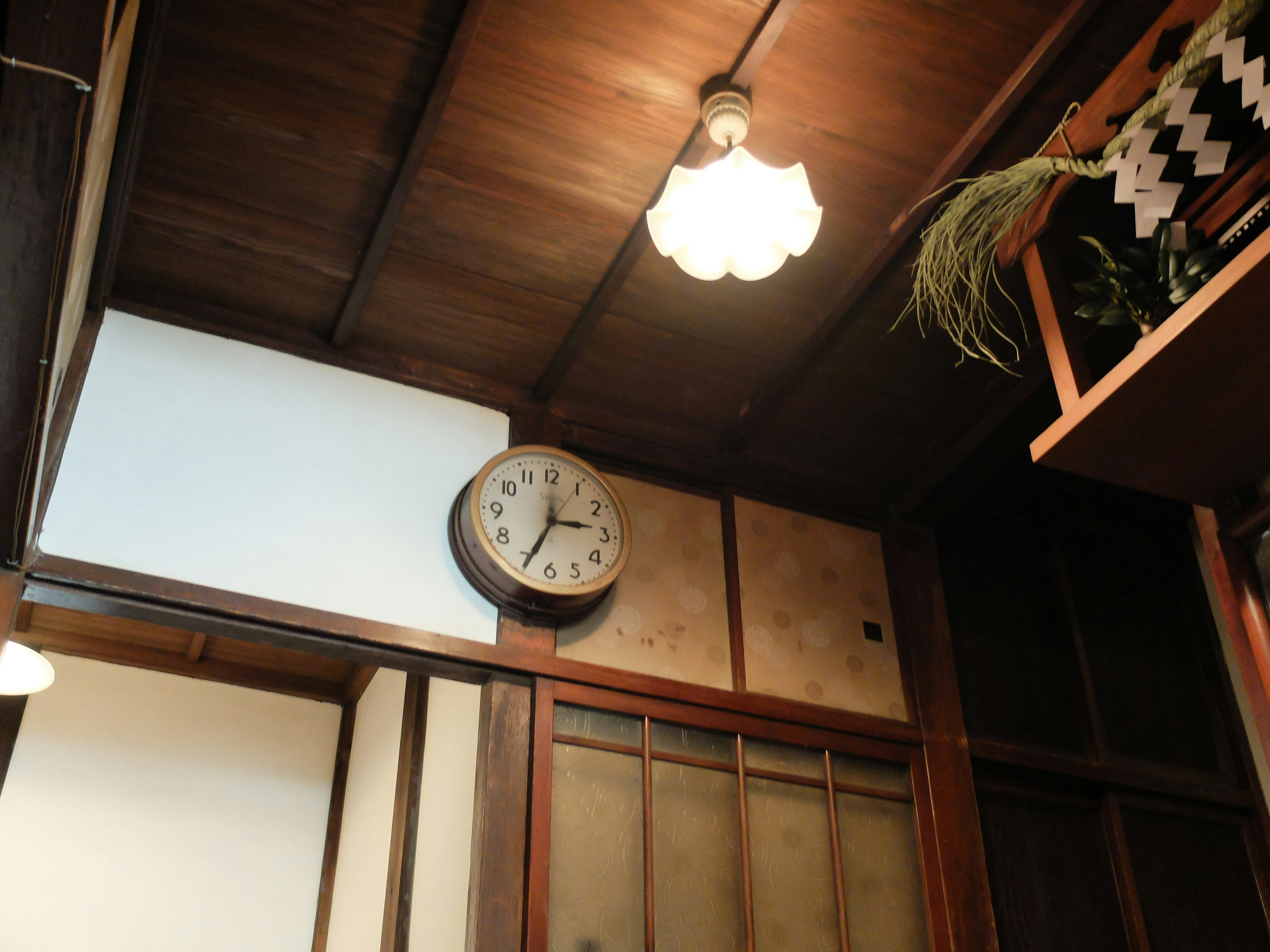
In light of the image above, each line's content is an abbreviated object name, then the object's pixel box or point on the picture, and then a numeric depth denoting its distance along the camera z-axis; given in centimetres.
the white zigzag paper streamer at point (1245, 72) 215
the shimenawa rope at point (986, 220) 232
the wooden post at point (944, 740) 354
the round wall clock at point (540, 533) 339
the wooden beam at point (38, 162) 158
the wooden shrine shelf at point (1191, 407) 198
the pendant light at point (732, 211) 282
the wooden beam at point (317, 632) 296
